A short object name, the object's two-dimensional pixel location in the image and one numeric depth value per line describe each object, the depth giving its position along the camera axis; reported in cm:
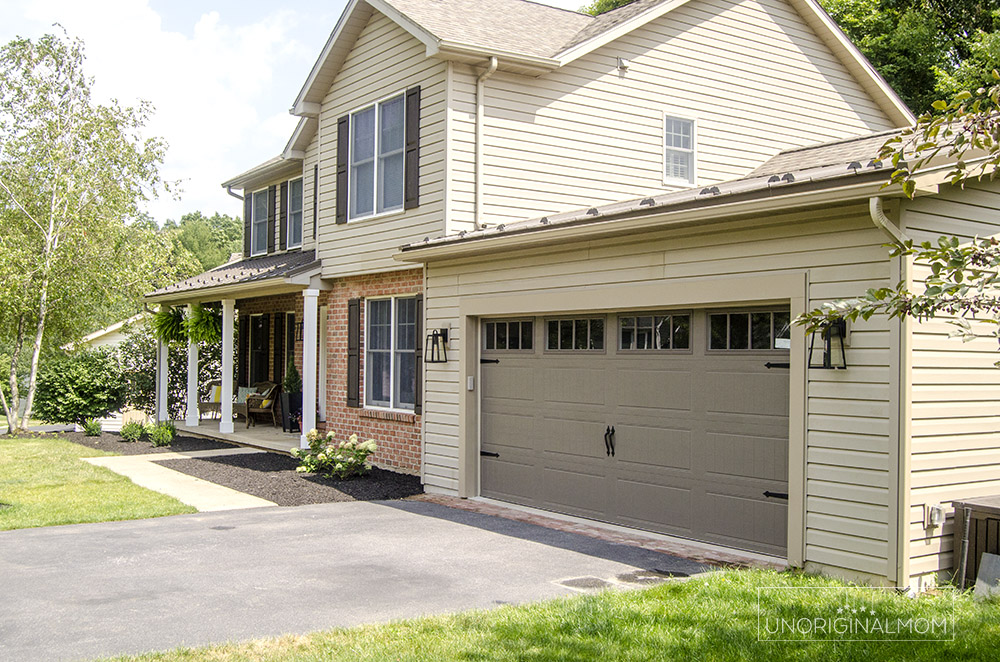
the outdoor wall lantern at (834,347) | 693
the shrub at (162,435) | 1634
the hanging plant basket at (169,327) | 1914
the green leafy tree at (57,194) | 1858
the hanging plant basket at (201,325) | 1825
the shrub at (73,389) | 2050
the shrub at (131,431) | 1723
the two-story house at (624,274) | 688
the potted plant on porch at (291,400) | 1748
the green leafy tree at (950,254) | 347
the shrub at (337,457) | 1230
